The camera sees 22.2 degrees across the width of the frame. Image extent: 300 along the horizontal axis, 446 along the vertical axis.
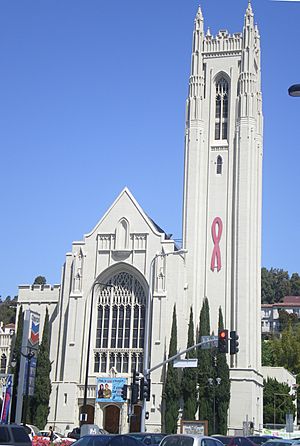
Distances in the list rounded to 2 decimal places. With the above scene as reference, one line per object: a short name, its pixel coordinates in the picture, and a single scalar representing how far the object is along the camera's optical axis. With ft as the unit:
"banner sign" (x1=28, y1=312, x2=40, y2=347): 178.91
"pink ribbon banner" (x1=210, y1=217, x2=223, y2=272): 223.10
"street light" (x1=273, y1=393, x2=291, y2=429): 269.23
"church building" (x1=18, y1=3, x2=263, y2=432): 213.87
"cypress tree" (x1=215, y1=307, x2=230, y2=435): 202.90
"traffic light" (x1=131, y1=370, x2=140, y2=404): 124.36
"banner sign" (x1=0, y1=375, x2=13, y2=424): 158.51
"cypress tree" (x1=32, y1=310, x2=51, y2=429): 211.00
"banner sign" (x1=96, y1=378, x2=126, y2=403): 212.43
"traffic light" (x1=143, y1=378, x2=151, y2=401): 125.49
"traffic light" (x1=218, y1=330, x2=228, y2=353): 116.26
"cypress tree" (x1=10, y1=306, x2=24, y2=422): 212.64
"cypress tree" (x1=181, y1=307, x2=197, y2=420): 202.08
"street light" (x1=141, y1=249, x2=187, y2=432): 207.05
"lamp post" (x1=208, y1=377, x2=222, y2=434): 201.77
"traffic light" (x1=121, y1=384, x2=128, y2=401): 129.24
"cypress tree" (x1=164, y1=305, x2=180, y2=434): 199.93
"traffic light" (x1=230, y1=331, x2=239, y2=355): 118.86
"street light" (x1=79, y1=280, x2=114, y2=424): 178.57
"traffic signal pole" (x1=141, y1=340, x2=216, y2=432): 129.95
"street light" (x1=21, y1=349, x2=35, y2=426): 158.53
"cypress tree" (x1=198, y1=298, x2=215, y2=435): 202.80
